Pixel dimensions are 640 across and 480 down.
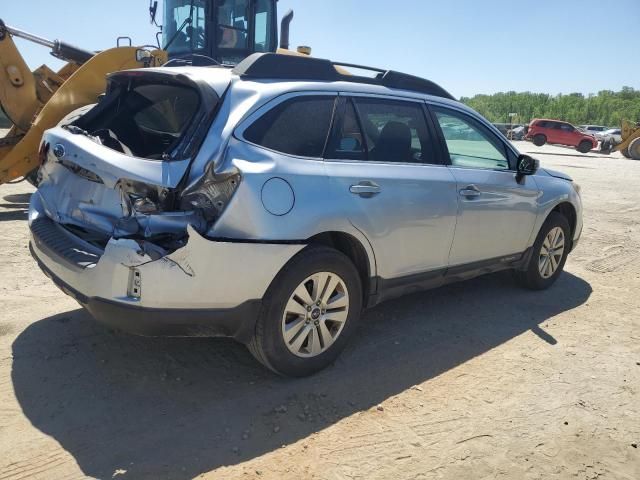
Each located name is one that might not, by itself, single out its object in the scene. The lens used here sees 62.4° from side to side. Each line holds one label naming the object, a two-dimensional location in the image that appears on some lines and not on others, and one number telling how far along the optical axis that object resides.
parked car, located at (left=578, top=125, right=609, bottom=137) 40.66
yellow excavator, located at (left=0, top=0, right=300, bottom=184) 7.43
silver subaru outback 2.73
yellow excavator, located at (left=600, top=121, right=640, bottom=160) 27.48
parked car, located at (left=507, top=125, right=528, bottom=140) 38.74
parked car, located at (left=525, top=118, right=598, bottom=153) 31.27
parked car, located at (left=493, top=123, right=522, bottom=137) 39.35
